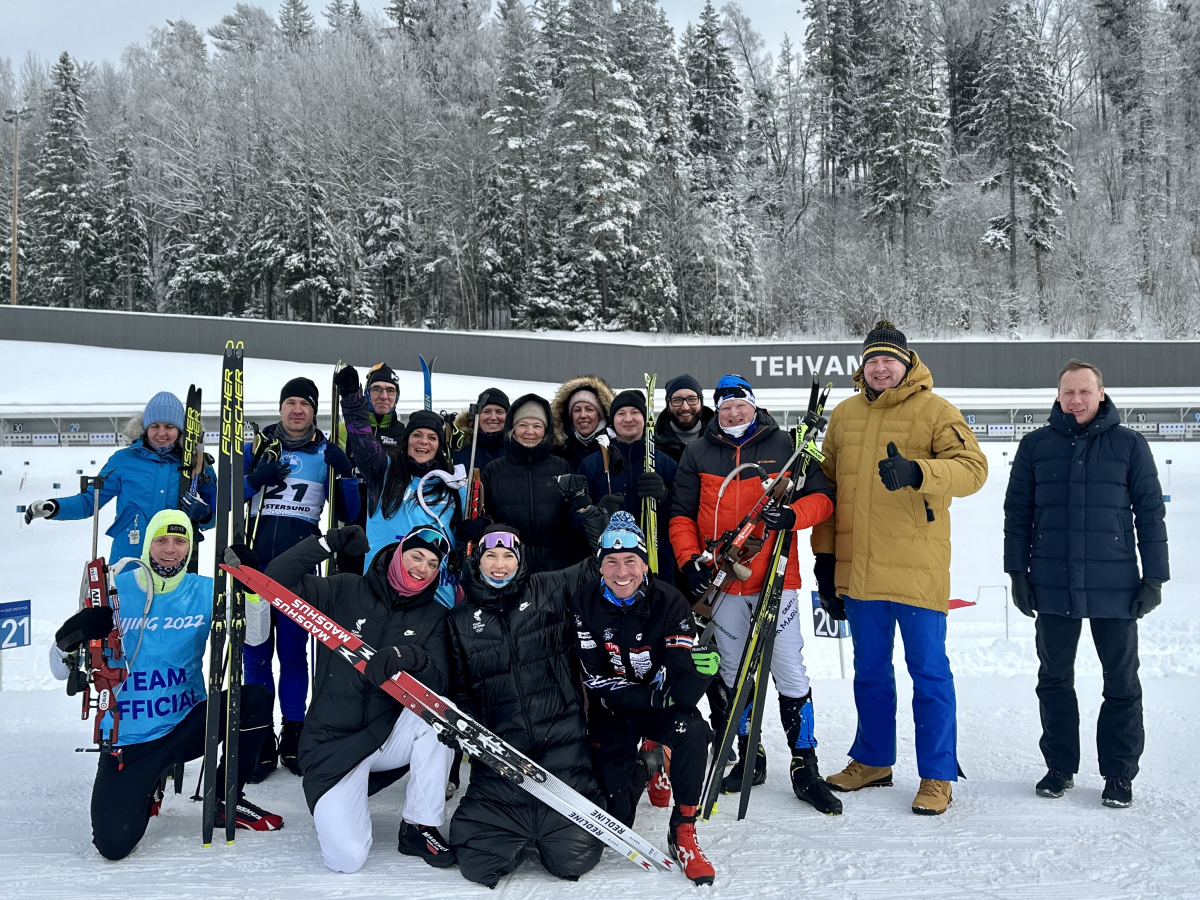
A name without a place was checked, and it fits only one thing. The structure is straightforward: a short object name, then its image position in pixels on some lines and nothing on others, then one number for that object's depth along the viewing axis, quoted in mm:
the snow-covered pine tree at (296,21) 51062
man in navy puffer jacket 3576
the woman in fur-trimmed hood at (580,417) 4477
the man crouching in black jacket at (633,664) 3256
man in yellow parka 3625
